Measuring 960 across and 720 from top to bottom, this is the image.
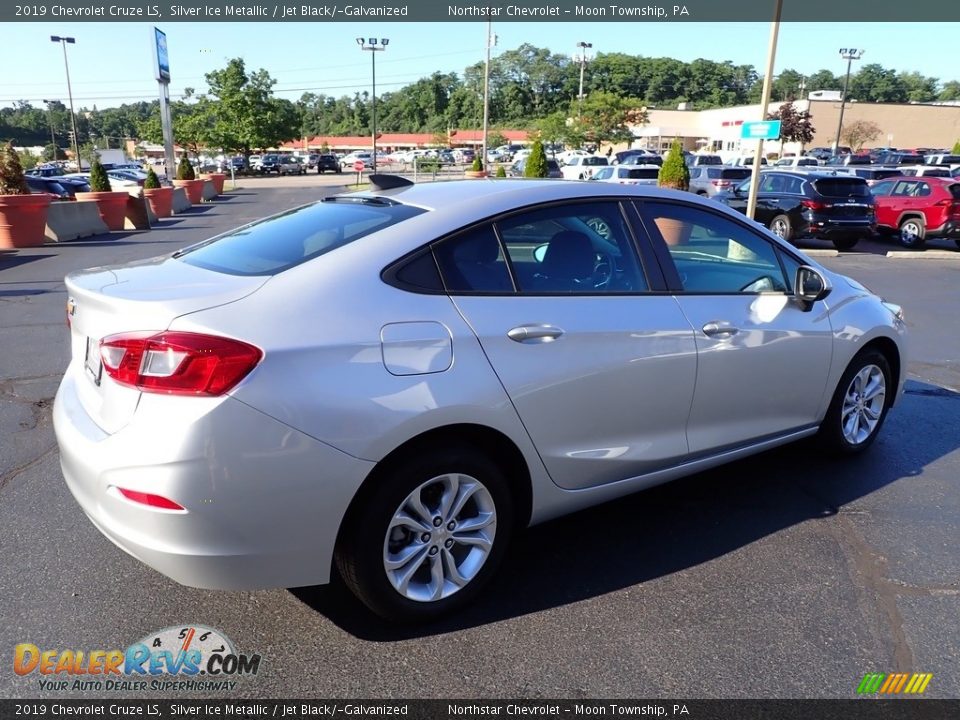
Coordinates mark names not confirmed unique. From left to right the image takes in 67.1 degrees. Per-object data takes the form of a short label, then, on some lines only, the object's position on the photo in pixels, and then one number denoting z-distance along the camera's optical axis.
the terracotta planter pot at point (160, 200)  22.00
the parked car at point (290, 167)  61.19
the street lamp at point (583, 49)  65.19
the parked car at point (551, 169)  36.53
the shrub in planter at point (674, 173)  18.06
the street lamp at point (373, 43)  50.69
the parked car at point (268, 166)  61.22
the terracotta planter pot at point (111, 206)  18.05
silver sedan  2.33
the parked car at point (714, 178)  22.41
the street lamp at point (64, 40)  53.78
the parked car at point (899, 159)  42.09
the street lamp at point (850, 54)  63.16
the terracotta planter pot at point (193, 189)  28.08
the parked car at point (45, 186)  24.90
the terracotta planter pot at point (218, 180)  34.69
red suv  16.02
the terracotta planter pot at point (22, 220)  14.11
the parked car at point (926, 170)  26.80
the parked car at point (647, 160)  35.12
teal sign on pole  14.05
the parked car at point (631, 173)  24.47
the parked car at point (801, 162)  38.72
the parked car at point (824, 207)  15.62
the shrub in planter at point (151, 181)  24.02
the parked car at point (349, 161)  71.44
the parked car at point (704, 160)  38.44
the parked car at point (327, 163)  60.47
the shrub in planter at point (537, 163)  23.25
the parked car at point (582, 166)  31.73
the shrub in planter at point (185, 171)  30.34
